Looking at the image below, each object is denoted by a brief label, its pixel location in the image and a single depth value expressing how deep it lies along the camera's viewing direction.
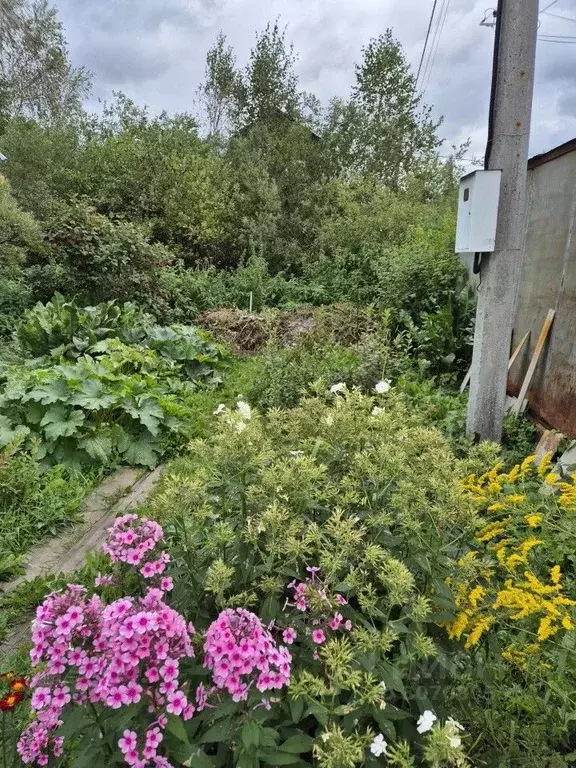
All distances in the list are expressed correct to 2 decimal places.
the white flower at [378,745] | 0.91
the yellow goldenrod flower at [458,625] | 1.19
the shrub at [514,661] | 1.15
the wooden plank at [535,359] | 3.02
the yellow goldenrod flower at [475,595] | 1.20
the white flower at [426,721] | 0.95
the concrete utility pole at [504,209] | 2.44
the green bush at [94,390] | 3.19
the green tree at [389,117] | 13.69
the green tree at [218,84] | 14.73
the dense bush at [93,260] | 6.18
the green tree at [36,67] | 15.48
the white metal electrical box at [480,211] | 2.53
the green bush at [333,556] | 0.98
